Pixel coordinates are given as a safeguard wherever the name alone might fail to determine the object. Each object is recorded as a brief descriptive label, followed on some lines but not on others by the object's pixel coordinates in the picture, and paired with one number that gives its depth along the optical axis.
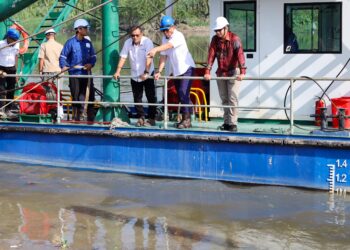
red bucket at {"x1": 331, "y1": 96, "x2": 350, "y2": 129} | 9.71
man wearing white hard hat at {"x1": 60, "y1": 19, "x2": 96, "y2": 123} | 11.12
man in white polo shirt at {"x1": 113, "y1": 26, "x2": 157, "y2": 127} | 10.64
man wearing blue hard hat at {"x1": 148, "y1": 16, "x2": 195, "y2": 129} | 10.32
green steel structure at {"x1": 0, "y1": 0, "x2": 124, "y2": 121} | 10.90
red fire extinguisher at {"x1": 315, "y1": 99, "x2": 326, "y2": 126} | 10.03
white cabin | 10.30
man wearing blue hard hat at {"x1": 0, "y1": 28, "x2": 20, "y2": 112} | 11.95
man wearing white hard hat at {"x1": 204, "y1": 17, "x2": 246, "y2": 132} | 9.87
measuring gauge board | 9.14
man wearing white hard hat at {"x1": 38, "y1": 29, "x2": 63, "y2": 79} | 13.12
